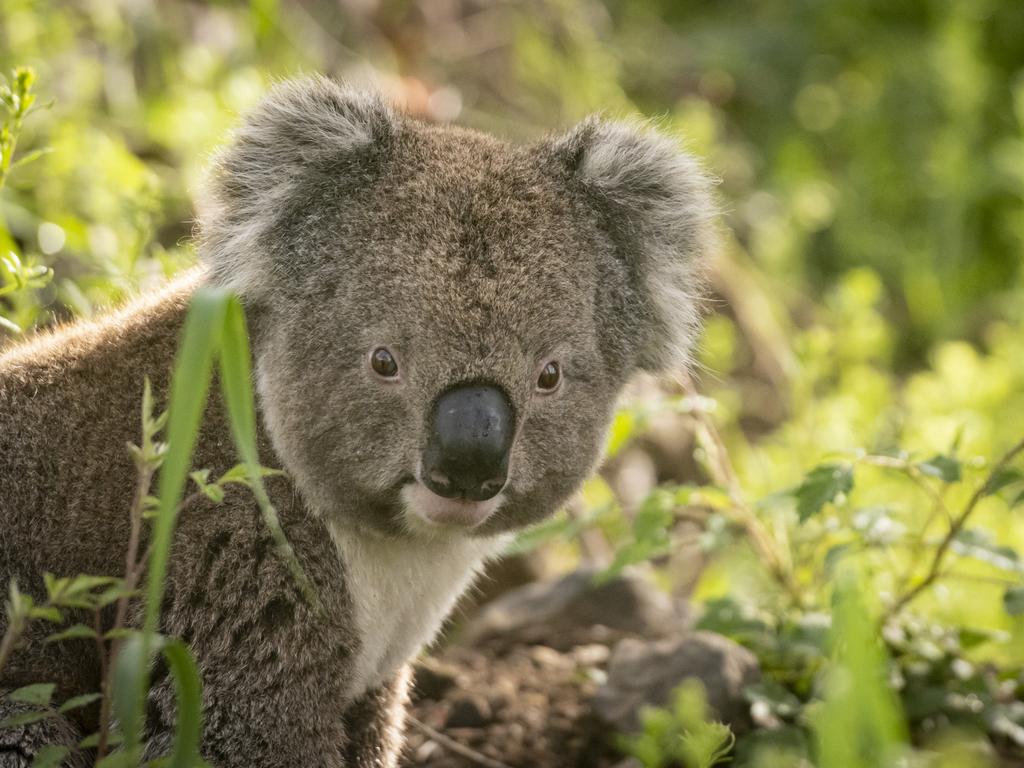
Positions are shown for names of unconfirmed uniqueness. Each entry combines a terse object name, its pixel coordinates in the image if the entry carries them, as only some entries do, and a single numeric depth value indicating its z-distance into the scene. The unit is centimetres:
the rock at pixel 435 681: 754
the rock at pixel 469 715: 710
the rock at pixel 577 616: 814
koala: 514
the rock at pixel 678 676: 646
